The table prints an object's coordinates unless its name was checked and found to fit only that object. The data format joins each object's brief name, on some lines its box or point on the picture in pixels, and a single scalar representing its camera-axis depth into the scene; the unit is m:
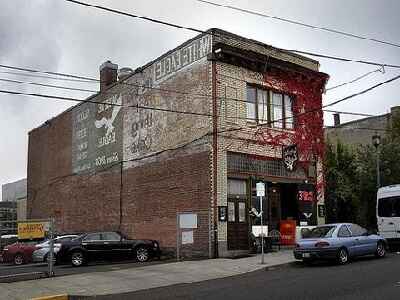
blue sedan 18.73
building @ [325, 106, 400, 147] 50.00
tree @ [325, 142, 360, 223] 31.50
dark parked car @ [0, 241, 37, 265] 27.58
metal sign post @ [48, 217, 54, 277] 18.23
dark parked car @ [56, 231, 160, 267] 23.52
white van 23.80
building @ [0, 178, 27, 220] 49.72
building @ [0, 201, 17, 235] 49.84
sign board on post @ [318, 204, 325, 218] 27.27
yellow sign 18.59
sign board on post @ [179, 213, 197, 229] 22.44
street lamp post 27.36
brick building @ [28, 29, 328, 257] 23.56
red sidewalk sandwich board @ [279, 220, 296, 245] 25.17
